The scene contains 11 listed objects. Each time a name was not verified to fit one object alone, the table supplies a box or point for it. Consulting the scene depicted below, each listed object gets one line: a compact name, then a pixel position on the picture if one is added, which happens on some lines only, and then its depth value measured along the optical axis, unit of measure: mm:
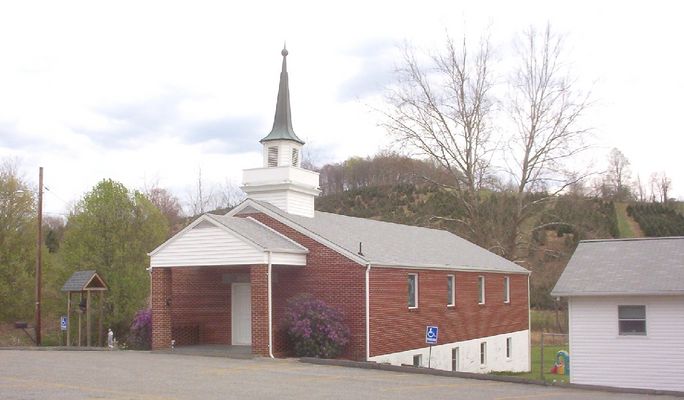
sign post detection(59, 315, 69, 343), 29145
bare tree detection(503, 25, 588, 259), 42094
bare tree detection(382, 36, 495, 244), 43438
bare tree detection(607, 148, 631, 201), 101188
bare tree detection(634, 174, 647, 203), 105875
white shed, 21891
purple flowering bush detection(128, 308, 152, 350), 26781
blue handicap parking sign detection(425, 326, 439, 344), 20406
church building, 24000
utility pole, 33562
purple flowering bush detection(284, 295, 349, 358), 23344
